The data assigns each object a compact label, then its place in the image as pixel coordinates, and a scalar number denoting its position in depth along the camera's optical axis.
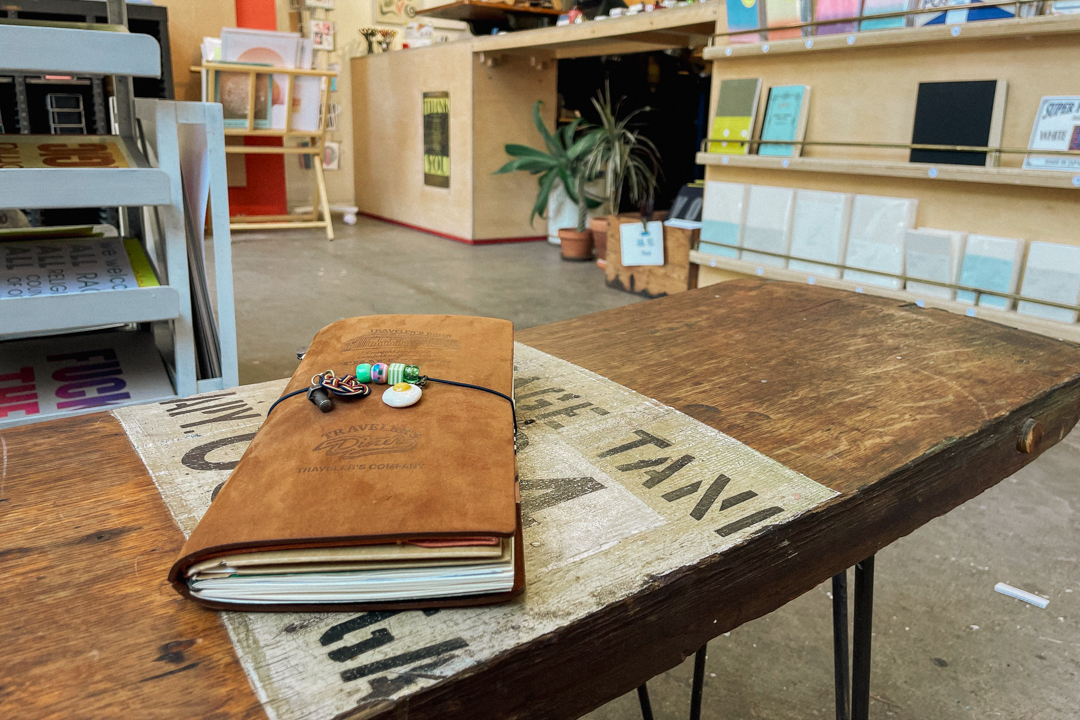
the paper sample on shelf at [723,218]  2.66
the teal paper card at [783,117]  2.42
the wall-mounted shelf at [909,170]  1.79
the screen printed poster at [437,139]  4.67
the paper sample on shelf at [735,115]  2.55
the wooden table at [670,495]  0.37
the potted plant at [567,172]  4.07
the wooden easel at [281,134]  4.29
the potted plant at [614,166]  3.65
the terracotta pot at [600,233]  3.81
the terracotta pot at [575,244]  4.11
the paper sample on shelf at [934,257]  2.05
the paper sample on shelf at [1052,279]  1.82
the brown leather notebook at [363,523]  0.40
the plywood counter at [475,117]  4.31
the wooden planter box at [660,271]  3.11
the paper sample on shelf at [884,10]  2.06
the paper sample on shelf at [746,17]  2.48
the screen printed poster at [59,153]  1.03
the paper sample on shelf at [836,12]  2.20
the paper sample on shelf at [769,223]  2.49
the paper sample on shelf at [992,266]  1.93
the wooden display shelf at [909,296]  1.84
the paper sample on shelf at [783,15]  2.34
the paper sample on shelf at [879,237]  2.18
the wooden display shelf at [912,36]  1.76
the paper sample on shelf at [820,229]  2.33
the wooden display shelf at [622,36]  2.81
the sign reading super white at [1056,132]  1.77
